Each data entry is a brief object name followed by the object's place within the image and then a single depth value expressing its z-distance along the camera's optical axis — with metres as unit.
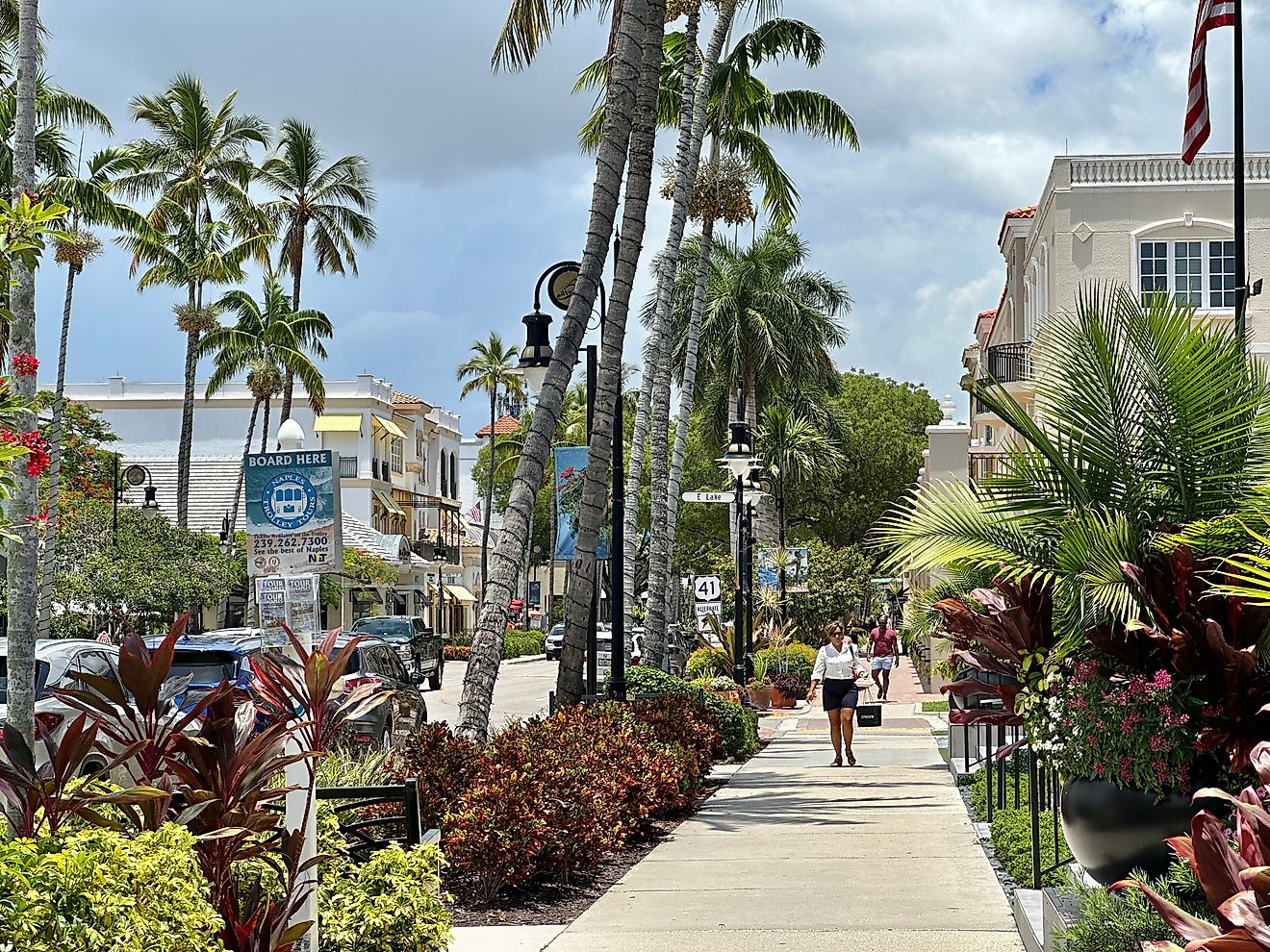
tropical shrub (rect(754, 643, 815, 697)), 36.41
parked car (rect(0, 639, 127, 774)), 14.44
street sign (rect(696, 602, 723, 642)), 42.70
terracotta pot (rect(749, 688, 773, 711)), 33.47
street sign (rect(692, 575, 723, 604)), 39.03
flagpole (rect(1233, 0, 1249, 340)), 12.84
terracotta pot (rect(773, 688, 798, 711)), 34.19
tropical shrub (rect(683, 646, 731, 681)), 32.19
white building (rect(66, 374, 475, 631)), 68.50
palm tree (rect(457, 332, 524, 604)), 82.94
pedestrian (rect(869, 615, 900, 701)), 35.88
